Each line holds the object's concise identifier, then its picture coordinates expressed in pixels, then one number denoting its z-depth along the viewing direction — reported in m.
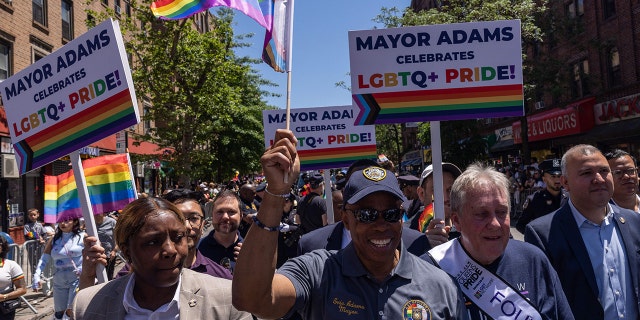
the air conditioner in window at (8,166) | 17.45
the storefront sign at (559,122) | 25.02
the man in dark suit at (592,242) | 3.24
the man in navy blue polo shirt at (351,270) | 1.98
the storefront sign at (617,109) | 21.91
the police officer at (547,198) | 6.03
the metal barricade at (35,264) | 10.73
